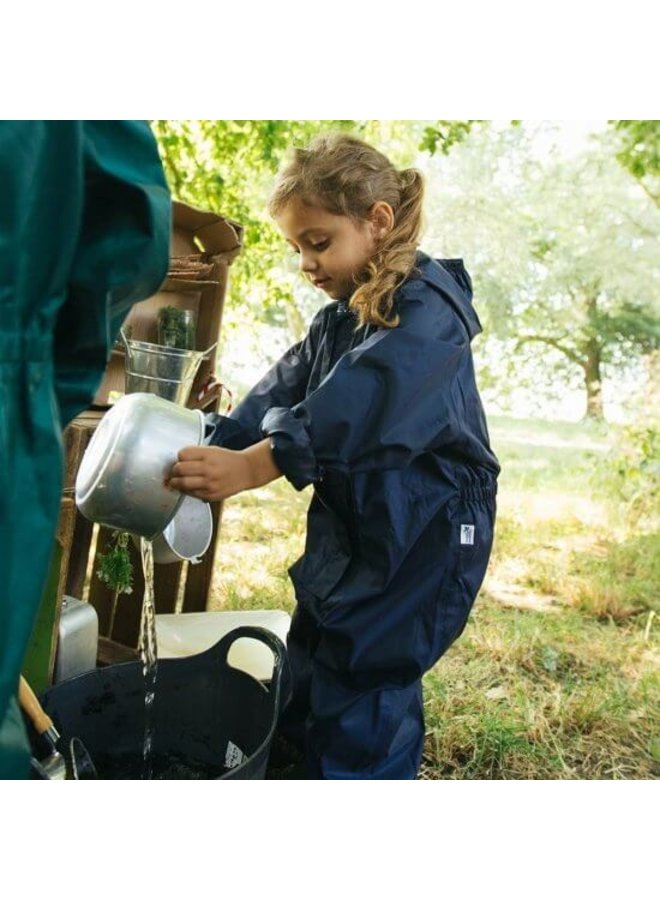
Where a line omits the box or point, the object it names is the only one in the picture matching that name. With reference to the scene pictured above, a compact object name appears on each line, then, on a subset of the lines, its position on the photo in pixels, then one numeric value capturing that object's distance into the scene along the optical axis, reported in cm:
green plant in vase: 231
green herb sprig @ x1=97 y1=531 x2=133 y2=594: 225
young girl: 175
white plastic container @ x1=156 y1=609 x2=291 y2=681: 211
